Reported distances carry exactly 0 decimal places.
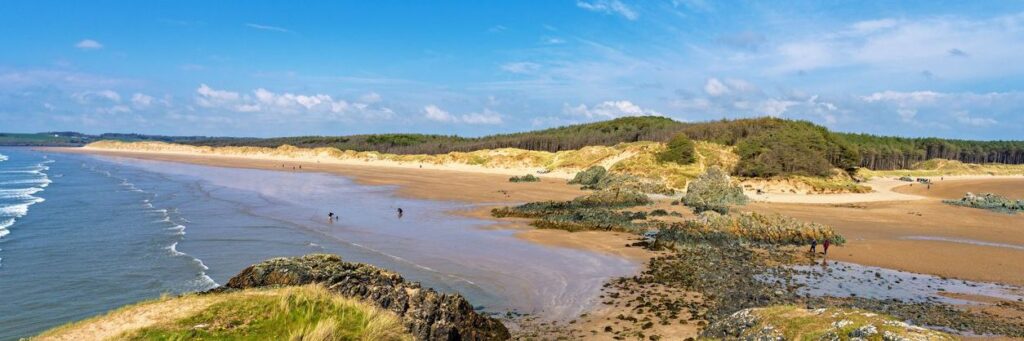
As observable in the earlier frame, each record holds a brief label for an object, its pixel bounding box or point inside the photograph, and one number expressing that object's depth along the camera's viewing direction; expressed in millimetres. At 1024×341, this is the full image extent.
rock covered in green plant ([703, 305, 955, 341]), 8414
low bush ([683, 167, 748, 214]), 42969
